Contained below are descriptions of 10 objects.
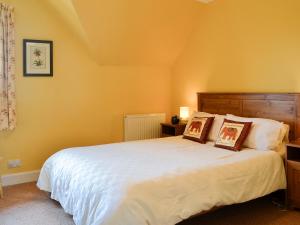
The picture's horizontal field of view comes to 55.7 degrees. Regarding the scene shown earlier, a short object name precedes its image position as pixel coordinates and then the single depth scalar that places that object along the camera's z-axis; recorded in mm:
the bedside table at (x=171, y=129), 4305
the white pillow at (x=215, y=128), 3531
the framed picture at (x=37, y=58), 3629
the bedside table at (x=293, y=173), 2805
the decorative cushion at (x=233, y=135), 3121
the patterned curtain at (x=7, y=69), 3400
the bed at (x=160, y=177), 2008
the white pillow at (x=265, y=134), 3002
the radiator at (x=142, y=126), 4457
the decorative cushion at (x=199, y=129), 3555
